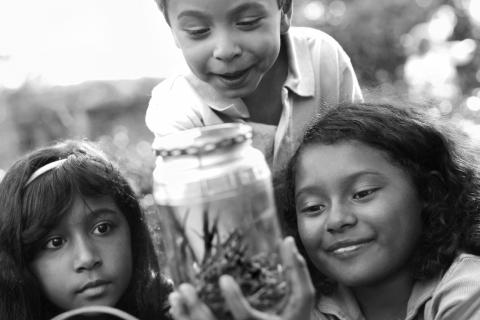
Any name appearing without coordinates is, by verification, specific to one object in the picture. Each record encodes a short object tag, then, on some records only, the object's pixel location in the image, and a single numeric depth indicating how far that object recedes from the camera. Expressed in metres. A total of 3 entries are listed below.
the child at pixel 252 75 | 1.87
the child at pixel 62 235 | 1.85
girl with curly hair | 1.82
